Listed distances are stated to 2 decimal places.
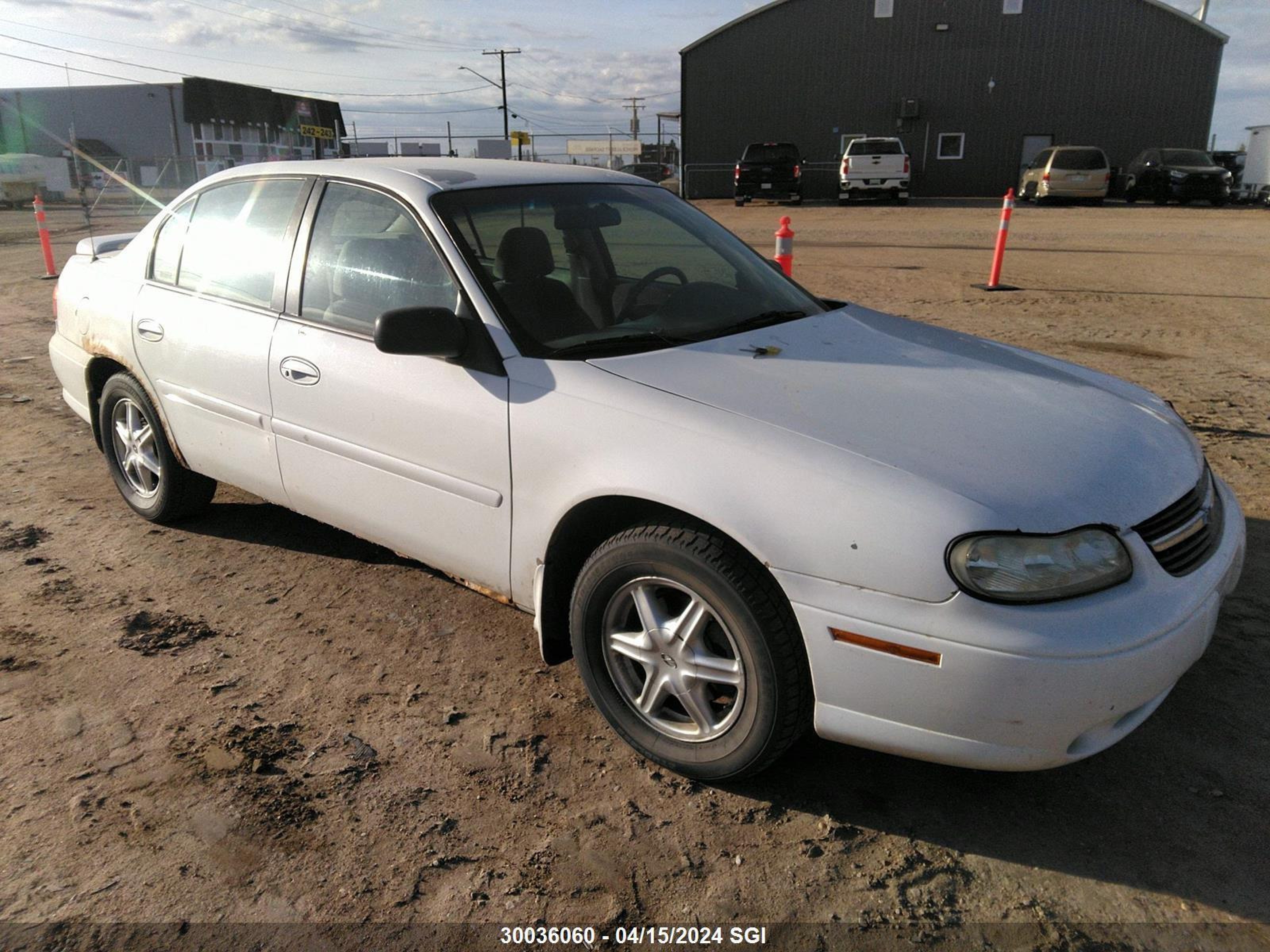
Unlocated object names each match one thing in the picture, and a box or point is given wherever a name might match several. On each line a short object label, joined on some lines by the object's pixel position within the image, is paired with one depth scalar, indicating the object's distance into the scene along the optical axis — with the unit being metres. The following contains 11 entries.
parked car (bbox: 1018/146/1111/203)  26.05
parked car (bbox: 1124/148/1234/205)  25.69
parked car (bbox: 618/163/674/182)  40.88
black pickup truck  27.03
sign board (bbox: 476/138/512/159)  29.64
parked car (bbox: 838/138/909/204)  27.05
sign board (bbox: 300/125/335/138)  50.72
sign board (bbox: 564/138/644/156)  47.38
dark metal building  31.88
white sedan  2.17
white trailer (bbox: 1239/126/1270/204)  27.30
